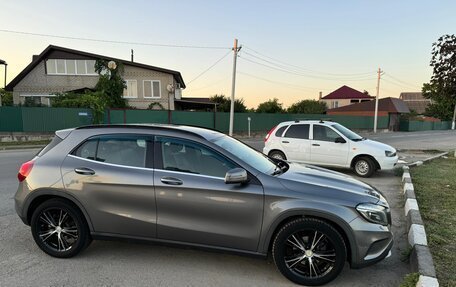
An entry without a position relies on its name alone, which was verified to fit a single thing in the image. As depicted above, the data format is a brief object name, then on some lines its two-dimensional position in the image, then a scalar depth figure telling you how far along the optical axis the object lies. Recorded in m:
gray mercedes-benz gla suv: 3.31
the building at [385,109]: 49.47
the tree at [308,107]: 56.70
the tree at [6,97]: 45.56
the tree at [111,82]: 28.84
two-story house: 29.97
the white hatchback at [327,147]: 9.16
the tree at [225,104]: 44.25
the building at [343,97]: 73.56
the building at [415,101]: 116.78
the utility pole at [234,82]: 24.47
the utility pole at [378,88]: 40.45
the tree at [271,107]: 50.27
